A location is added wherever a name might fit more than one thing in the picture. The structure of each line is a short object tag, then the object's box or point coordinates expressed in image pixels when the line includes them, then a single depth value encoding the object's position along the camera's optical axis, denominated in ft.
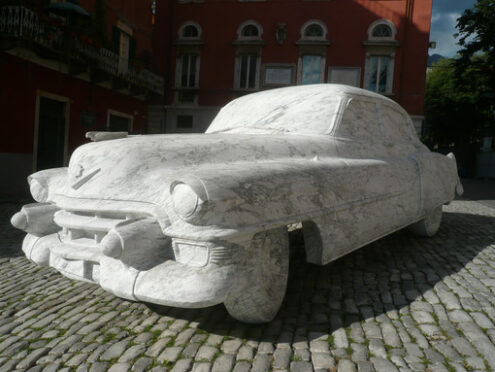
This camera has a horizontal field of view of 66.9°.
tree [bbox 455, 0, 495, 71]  54.54
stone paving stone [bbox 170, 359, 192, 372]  6.28
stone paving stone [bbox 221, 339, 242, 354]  6.82
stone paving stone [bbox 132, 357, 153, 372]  6.28
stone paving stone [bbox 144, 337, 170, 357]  6.79
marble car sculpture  6.20
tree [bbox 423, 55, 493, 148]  83.31
